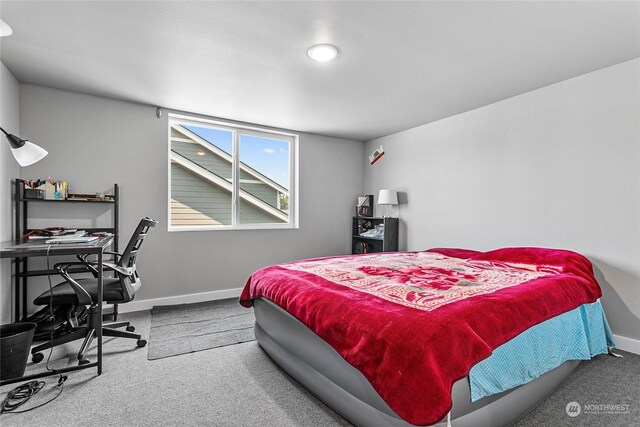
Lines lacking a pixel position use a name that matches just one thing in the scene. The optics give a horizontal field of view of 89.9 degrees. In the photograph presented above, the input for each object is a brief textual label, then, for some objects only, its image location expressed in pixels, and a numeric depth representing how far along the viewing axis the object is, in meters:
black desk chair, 2.34
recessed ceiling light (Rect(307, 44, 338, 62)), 2.43
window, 4.20
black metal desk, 1.97
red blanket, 1.31
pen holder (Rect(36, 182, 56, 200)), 3.04
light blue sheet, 1.50
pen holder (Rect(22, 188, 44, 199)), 2.96
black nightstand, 4.67
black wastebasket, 1.97
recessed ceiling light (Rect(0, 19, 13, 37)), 1.95
